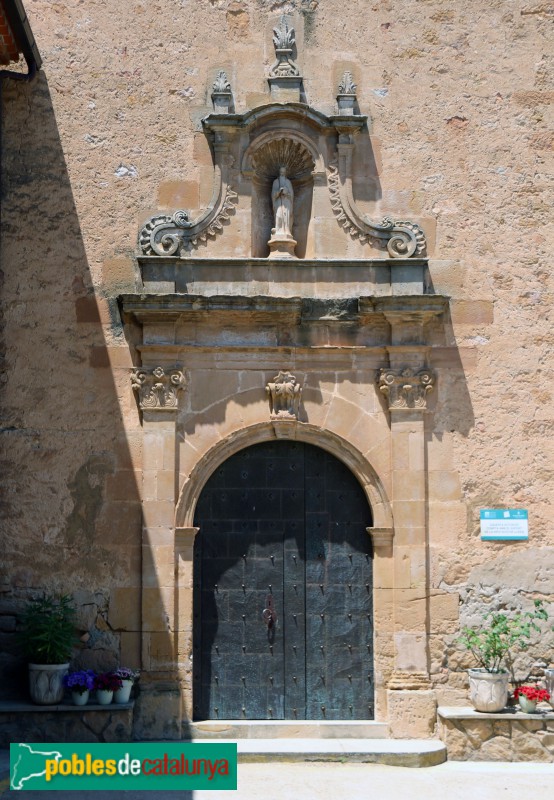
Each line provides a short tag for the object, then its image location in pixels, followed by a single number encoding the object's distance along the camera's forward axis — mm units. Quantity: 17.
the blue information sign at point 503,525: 9688
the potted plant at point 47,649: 9000
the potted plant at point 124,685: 9078
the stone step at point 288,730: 9422
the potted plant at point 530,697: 9125
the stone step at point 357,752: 8891
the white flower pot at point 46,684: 8992
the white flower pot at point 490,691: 9109
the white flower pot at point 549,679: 9290
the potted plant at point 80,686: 8969
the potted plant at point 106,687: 9008
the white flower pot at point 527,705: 9117
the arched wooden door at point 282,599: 9625
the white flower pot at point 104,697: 9008
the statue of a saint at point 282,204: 10047
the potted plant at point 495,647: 9133
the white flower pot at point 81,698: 8961
